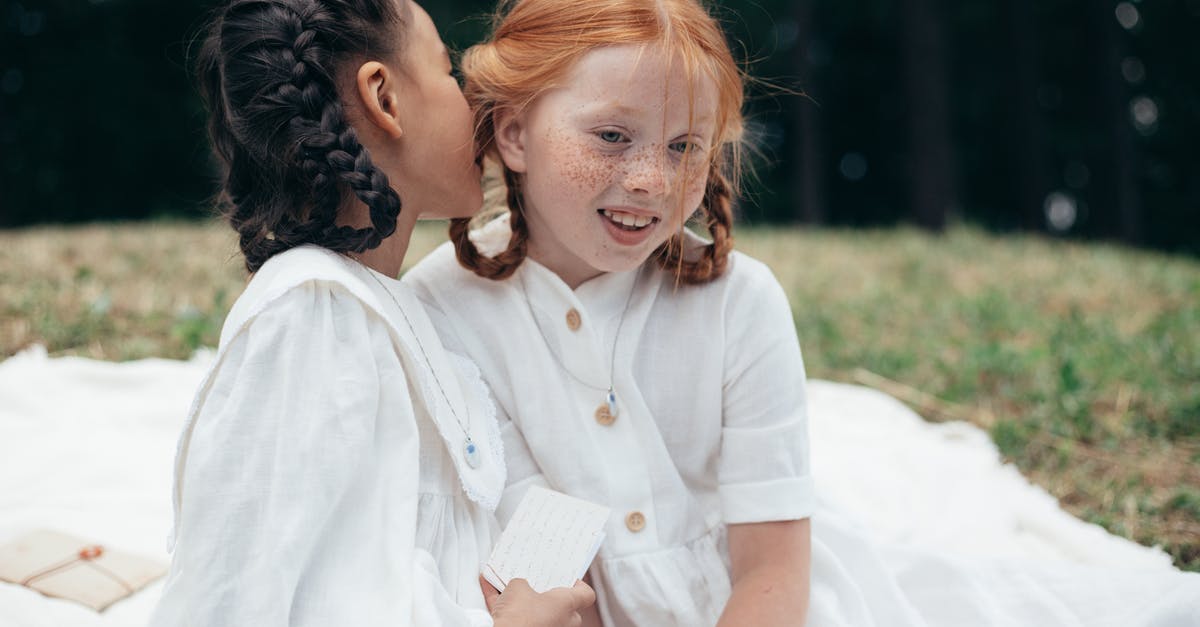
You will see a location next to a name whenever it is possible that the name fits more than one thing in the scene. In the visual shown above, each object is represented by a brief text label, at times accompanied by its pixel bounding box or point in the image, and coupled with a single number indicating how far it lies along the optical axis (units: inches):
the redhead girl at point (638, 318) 69.2
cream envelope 86.5
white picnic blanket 83.9
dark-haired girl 54.5
